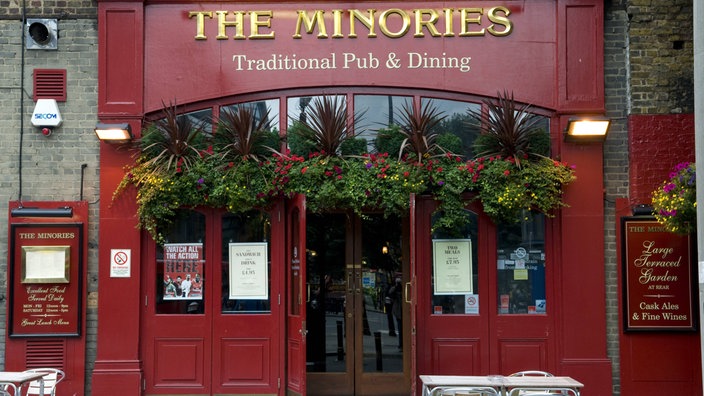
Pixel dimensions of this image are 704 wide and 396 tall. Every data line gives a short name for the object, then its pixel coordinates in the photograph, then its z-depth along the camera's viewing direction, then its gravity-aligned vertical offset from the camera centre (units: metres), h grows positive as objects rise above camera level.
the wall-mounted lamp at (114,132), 9.77 +1.37
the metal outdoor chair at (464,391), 7.84 -1.33
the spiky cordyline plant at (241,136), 9.80 +1.33
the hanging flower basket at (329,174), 9.59 +0.87
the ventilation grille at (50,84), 10.25 +2.01
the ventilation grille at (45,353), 10.01 -1.22
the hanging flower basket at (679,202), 8.54 +0.49
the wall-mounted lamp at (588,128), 9.70 +1.40
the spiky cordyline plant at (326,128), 9.77 +1.41
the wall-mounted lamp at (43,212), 10.00 +0.45
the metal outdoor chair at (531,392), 7.79 -1.34
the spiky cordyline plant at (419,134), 9.74 +1.34
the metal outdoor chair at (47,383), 8.63 -1.39
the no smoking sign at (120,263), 10.05 -0.16
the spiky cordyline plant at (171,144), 9.82 +1.24
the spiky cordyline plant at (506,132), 9.73 +1.37
